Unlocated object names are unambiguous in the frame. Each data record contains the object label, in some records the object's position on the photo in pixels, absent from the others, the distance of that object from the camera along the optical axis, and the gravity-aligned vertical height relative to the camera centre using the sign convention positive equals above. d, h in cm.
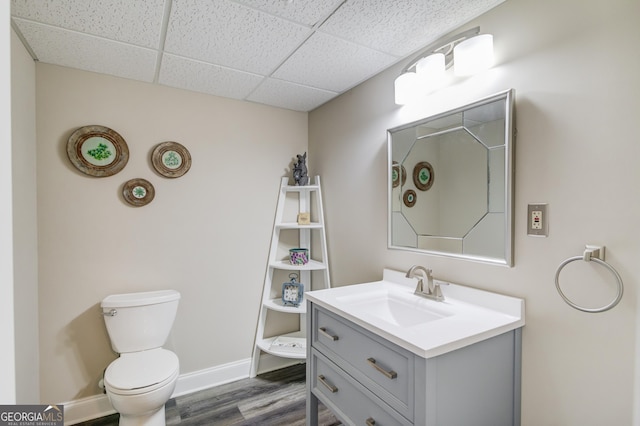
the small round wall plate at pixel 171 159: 211 +36
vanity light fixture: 132 +71
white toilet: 156 -89
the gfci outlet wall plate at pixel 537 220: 116 -4
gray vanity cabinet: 102 -65
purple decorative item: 248 -39
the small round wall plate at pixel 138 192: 203 +12
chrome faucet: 149 -39
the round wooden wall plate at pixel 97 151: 187 +38
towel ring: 95 -22
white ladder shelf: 243 -41
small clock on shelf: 244 -68
